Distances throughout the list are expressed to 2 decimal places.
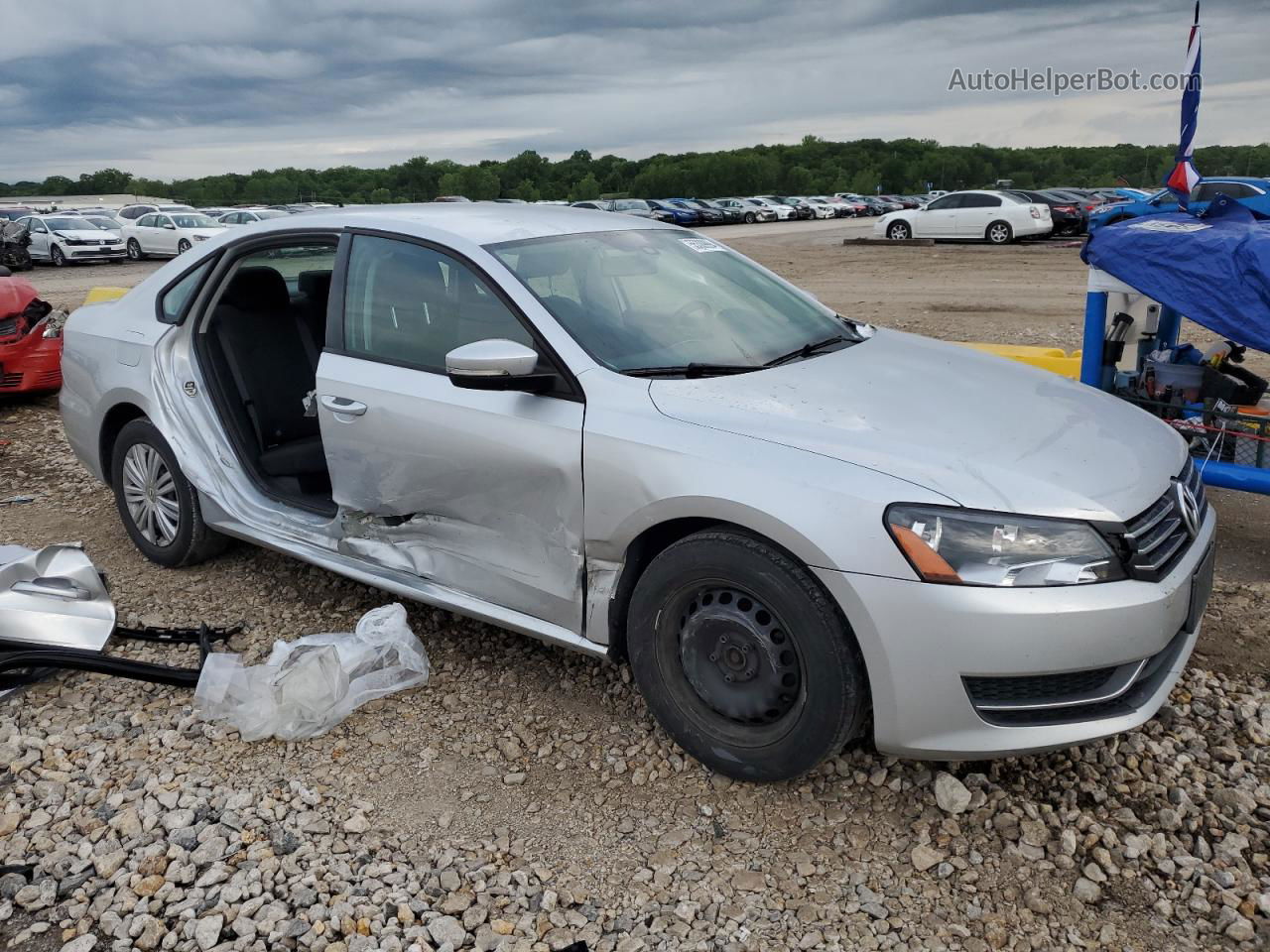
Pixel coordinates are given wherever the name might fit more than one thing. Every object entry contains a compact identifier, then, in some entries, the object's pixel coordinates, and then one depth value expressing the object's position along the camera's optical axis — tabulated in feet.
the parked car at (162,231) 89.35
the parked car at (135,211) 95.91
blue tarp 14.40
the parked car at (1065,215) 89.30
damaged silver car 8.57
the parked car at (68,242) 86.99
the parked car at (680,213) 142.61
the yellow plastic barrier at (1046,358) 18.38
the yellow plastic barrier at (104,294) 23.08
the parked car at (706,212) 147.33
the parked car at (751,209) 150.82
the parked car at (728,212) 150.10
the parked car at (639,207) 128.01
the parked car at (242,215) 90.52
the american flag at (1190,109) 17.47
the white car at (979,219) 83.25
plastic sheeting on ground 11.34
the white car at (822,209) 160.66
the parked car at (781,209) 154.51
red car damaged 27.20
